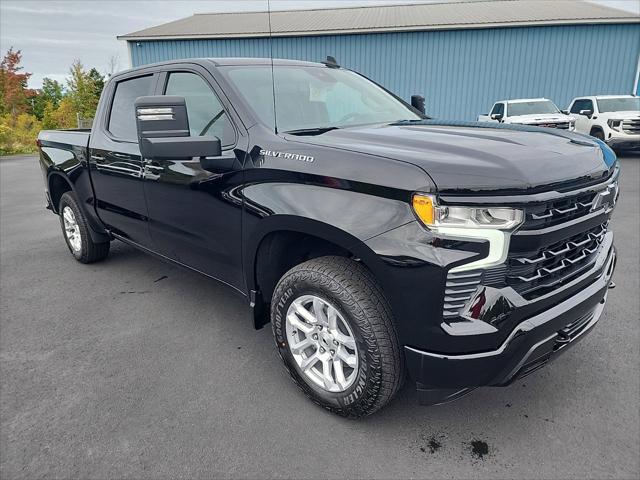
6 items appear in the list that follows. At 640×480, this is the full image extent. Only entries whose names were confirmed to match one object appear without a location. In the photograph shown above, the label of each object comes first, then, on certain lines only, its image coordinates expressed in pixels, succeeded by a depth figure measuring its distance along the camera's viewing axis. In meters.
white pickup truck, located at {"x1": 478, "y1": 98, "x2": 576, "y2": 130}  12.58
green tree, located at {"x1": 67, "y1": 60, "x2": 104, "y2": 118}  37.86
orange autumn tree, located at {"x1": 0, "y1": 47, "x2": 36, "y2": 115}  31.79
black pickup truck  1.79
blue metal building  17.88
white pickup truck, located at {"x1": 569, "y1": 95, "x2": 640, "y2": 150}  12.27
